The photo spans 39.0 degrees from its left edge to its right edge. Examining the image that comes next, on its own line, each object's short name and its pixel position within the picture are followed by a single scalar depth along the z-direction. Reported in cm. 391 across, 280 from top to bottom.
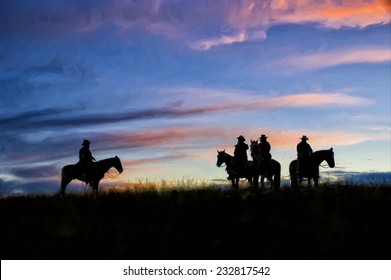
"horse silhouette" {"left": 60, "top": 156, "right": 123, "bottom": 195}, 3130
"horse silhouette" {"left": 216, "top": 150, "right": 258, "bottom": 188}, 3109
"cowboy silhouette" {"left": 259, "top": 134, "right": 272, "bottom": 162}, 2988
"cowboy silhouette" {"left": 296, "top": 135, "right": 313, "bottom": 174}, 2934
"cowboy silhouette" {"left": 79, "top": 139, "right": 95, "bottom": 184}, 2961
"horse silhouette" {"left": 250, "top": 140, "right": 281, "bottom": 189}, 3075
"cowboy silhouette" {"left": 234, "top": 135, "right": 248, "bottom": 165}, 3095
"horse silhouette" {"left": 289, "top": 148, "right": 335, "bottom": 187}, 2983
